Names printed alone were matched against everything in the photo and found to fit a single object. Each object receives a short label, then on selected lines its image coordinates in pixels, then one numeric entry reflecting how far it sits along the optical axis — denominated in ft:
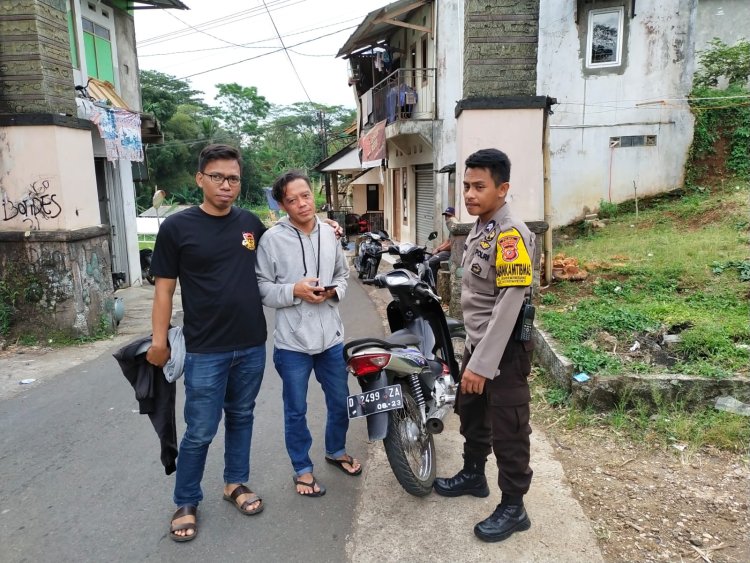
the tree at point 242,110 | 151.64
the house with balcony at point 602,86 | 38.75
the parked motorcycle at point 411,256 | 22.36
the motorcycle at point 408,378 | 9.37
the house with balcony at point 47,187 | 19.77
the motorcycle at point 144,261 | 38.50
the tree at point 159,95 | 105.60
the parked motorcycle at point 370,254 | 34.90
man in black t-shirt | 8.46
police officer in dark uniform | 7.84
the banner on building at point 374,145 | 47.88
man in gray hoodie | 9.39
